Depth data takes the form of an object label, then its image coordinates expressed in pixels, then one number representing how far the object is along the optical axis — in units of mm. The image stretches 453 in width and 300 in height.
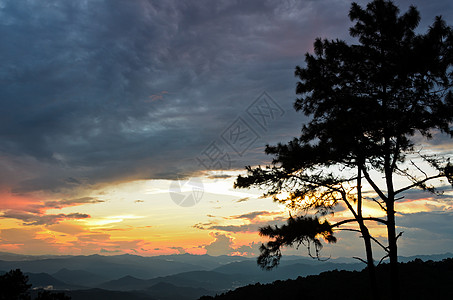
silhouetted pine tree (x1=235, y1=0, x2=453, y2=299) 13016
